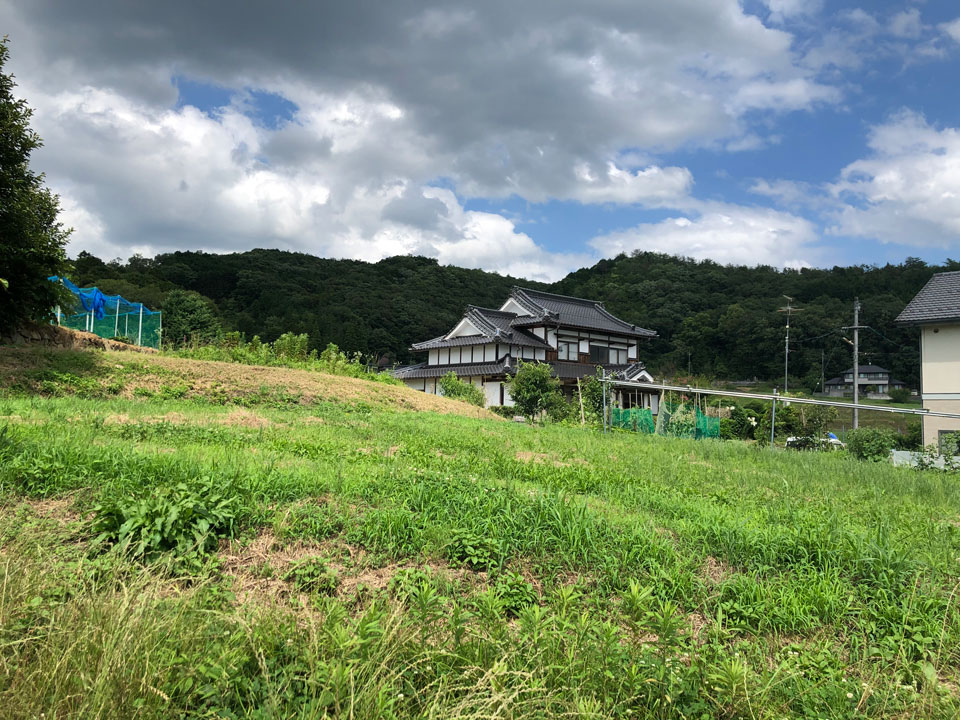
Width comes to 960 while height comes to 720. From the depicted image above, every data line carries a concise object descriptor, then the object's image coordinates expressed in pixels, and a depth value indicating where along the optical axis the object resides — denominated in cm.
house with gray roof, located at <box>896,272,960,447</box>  1764
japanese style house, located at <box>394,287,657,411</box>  2938
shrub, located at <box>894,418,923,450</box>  1865
